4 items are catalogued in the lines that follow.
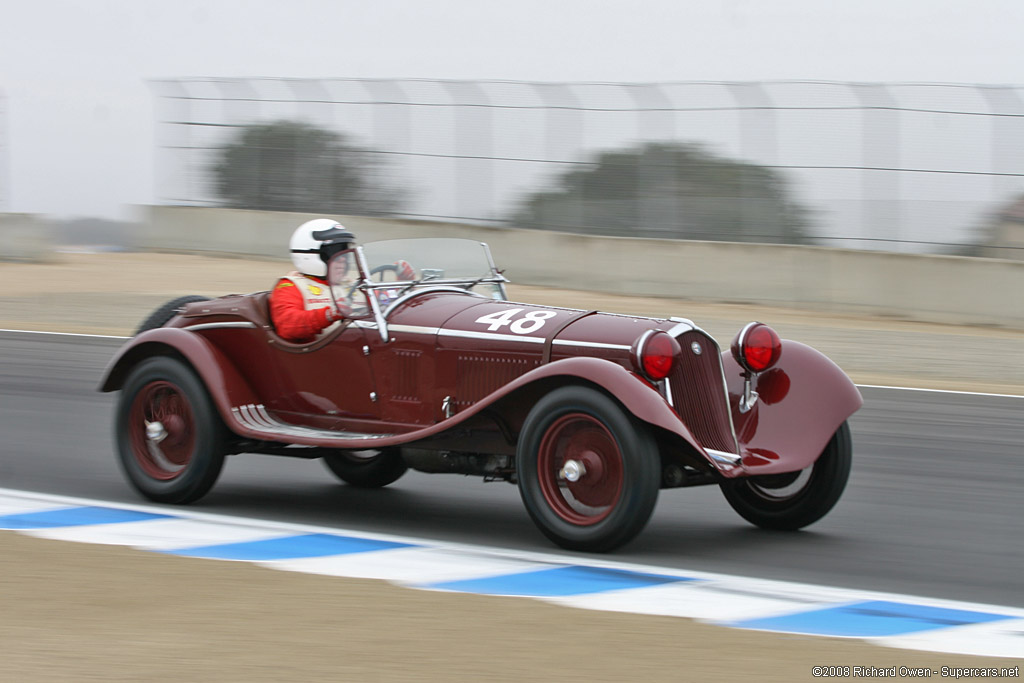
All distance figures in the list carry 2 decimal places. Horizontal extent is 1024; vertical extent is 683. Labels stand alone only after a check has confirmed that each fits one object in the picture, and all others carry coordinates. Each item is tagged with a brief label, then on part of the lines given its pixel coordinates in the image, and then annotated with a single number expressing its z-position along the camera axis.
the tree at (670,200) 37.66
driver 12.53
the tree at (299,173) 44.37
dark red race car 10.43
